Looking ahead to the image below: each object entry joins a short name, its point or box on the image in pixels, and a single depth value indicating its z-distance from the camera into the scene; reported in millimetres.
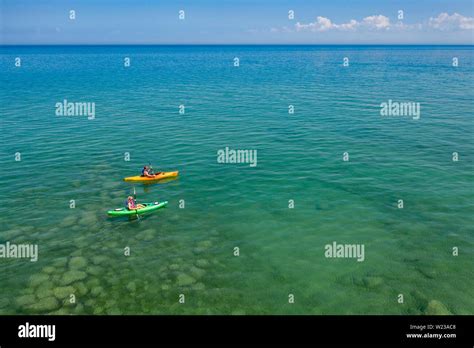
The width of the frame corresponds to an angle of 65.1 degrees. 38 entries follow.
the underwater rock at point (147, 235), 28719
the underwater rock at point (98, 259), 25694
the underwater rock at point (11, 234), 28703
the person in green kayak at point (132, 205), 31205
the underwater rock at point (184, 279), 23391
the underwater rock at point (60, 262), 25386
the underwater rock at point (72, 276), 23656
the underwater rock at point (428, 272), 23541
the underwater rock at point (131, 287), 22984
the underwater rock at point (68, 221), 30552
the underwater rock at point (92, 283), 23223
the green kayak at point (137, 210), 31094
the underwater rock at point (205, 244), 27453
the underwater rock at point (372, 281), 22906
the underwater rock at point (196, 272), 24141
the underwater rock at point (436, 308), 20552
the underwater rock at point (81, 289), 22575
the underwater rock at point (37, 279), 23656
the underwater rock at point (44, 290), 22500
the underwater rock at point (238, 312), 20948
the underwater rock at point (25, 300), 21828
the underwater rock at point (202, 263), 25172
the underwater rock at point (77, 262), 25258
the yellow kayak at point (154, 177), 38344
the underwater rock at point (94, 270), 24484
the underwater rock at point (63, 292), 22277
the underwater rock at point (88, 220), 30641
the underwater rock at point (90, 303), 21562
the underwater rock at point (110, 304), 21516
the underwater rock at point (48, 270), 24762
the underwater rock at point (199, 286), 22922
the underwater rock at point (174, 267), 24797
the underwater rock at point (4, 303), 21766
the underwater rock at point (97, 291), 22484
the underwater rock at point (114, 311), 20969
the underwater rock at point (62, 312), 20844
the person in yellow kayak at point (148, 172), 38500
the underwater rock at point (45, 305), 21297
